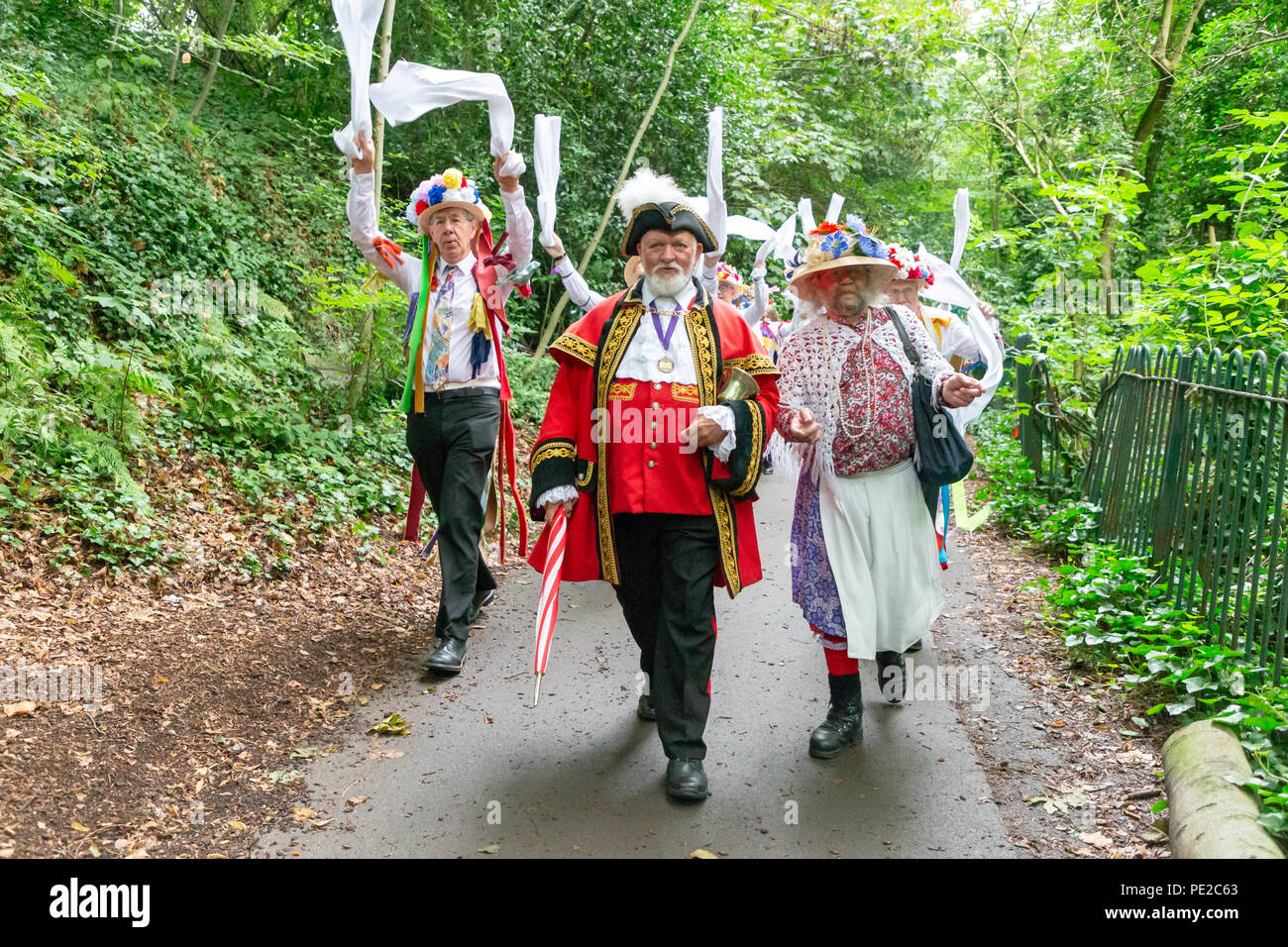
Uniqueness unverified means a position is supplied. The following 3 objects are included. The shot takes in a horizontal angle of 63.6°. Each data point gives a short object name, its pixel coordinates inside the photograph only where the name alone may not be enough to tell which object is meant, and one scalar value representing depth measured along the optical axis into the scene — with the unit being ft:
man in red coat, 13.14
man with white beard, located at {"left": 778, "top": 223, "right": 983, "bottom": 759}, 14.51
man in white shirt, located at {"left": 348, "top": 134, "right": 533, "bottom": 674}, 17.69
